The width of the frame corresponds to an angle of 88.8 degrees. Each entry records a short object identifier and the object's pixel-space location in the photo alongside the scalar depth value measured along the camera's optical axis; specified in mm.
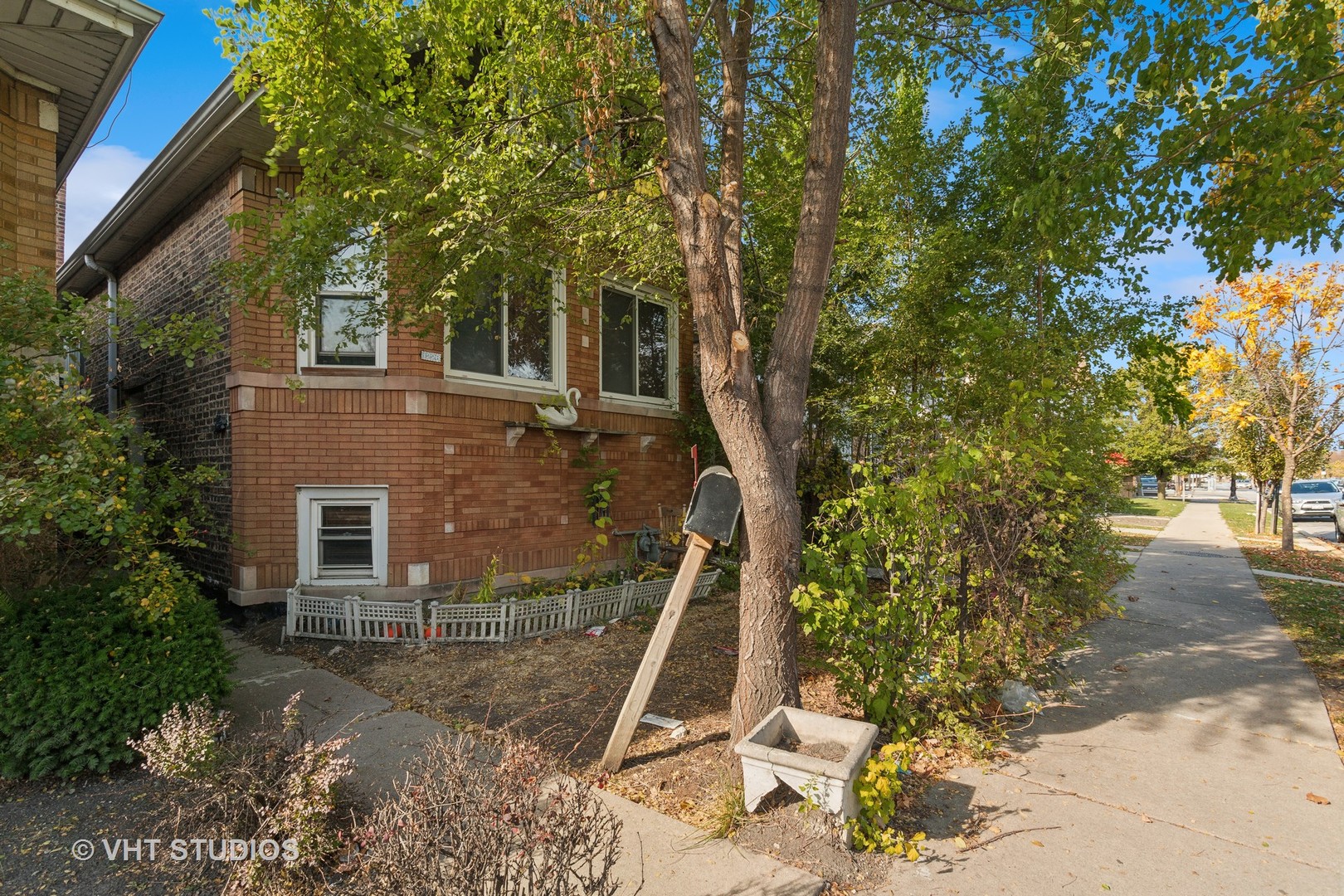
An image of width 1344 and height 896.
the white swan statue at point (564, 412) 8047
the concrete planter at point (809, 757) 3111
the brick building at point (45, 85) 4883
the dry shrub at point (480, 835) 2098
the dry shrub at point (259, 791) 2730
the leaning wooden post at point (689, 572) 3977
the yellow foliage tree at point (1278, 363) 12945
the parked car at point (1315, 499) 25766
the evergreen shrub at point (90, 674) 3580
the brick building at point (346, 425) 6887
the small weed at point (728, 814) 3275
